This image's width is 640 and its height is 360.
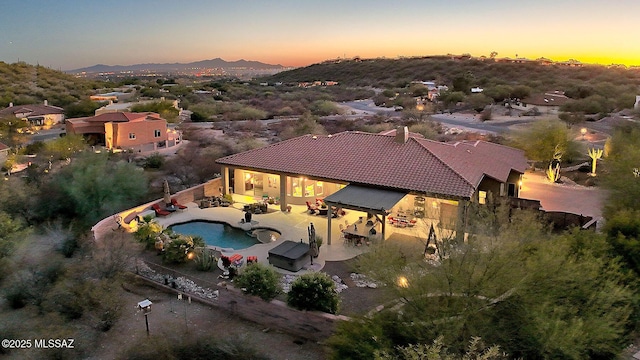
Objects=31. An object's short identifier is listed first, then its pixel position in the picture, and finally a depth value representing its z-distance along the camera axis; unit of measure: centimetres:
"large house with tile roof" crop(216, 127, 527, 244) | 1898
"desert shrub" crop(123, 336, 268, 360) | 1125
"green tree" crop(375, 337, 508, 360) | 791
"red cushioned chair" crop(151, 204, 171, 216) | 2280
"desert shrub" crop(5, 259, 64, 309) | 1520
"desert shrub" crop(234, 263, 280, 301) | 1410
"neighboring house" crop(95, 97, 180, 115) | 5088
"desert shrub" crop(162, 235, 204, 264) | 1752
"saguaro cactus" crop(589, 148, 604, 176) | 2880
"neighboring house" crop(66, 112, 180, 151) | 4119
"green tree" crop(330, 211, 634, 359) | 977
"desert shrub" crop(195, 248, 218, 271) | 1695
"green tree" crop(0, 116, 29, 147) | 4219
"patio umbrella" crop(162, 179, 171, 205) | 2378
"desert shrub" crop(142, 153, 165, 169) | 3554
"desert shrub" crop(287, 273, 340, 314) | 1330
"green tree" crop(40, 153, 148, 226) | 2405
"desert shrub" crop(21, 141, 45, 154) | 3903
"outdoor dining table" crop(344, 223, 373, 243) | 1894
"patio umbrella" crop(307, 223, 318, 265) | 1752
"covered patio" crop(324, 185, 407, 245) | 1775
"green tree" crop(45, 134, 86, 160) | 3506
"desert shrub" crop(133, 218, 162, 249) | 1905
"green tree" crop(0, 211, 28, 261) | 1754
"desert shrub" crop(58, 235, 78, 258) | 1969
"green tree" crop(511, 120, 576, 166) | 2859
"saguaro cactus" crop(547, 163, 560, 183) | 2814
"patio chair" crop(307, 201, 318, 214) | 2290
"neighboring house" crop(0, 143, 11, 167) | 3497
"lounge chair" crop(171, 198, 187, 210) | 2362
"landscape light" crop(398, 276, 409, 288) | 1049
